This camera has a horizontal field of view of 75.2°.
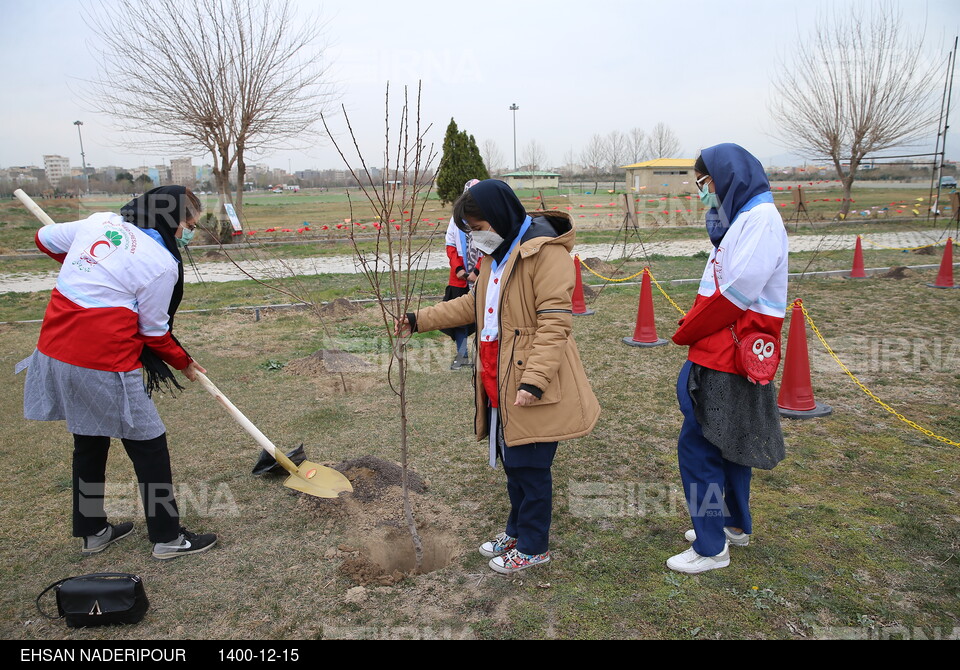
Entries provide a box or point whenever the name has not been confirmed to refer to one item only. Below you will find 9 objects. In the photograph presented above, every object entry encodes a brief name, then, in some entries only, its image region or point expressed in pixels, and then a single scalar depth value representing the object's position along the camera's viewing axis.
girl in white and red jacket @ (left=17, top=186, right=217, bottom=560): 2.91
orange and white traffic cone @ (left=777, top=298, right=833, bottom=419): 4.91
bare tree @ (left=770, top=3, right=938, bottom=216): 21.23
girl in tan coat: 2.66
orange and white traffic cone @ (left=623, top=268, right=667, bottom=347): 7.04
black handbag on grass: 2.62
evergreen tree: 23.89
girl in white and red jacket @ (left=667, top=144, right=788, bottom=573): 2.65
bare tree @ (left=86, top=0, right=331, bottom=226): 15.90
